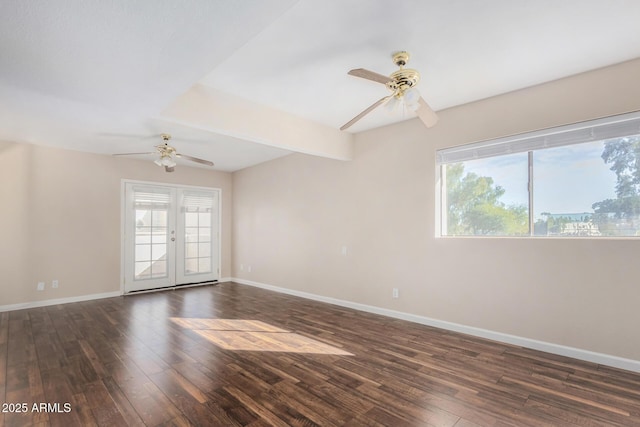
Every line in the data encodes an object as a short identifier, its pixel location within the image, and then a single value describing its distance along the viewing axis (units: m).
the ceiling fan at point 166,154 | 4.30
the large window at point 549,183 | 2.79
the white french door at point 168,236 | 5.89
